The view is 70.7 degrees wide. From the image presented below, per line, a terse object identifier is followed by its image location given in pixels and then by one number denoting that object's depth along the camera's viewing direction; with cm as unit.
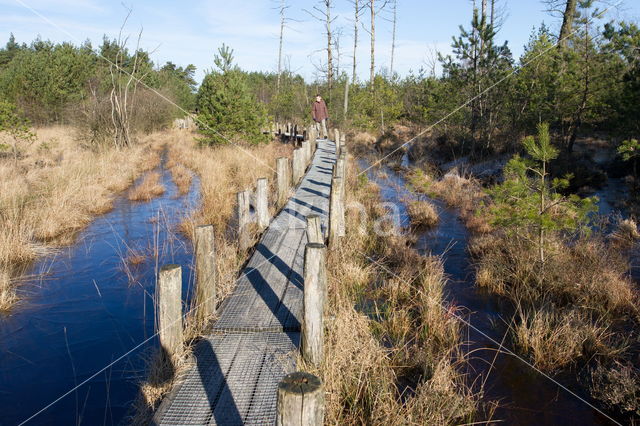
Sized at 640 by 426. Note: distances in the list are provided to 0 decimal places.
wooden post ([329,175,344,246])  610
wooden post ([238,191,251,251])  614
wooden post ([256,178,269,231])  690
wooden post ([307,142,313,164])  1298
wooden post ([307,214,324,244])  481
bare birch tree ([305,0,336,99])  2548
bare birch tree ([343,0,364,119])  2634
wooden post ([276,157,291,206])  821
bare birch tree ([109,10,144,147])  1721
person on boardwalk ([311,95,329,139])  1791
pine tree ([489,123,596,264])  539
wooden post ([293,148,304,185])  1041
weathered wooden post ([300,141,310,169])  1151
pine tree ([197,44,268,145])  1554
